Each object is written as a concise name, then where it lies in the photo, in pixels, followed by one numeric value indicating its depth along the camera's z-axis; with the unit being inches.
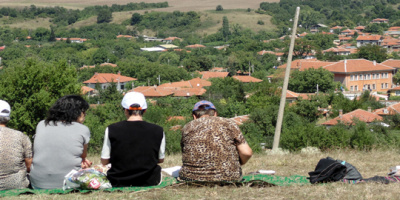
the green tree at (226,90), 1936.4
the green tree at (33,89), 940.0
